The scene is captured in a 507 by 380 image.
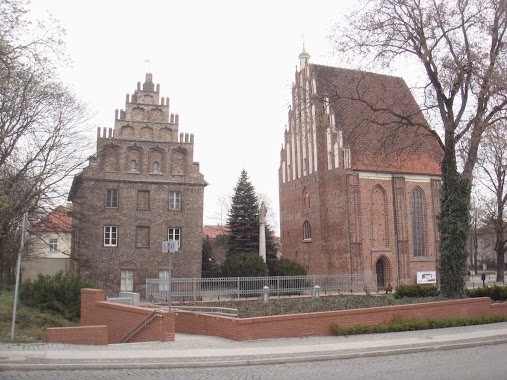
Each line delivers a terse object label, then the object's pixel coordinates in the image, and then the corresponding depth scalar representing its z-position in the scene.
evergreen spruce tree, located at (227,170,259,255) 43.91
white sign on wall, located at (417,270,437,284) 41.03
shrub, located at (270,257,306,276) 36.53
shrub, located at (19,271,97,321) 22.92
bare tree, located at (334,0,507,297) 20.39
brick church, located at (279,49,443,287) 39.41
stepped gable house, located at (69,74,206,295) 34.00
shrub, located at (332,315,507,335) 14.77
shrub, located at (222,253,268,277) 34.81
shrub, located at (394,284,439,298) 22.95
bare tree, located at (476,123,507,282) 20.22
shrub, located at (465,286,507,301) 22.27
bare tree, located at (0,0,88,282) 22.27
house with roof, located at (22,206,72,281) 30.43
